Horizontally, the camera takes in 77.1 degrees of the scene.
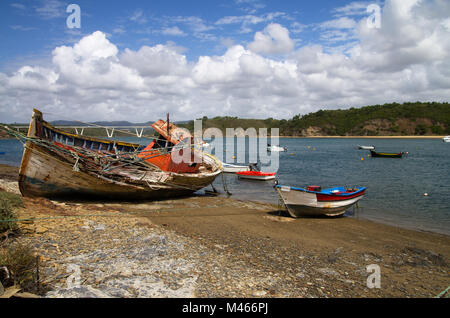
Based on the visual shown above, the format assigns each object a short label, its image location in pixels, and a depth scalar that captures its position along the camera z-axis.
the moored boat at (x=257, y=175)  26.98
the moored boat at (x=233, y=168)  31.30
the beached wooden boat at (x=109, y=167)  11.94
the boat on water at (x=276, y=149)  69.81
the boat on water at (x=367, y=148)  76.56
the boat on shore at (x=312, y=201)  13.12
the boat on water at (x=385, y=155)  51.16
